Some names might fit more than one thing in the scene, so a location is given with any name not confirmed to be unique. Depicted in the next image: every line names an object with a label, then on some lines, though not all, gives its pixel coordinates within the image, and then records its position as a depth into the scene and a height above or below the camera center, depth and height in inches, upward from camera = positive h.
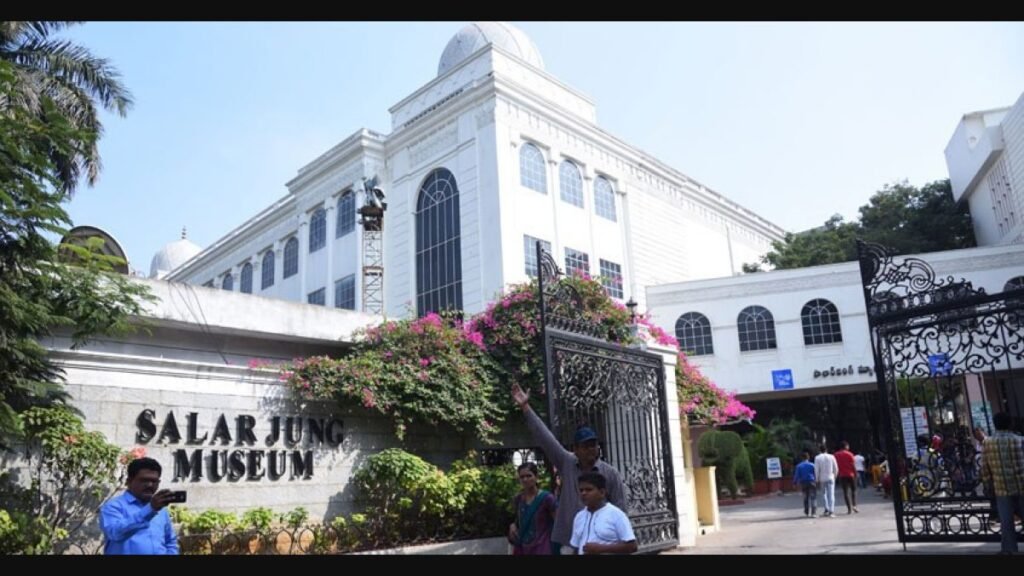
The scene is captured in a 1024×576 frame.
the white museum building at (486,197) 974.4 +364.8
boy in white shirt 166.4 -12.7
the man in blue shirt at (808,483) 600.1 -21.3
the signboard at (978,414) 784.9 +31.5
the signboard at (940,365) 324.3 +33.8
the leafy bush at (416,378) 411.8 +50.6
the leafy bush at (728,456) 793.6 +1.5
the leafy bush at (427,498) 402.3 -13.1
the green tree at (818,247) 1323.8 +339.6
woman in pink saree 228.7 -16.4
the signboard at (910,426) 692.7 +20.1
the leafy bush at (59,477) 303.3 +4.9
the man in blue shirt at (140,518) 173.8 -6.6
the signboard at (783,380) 1035.3 +94.5
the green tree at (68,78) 612.1 +323.3
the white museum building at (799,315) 1007.6 +182.0
